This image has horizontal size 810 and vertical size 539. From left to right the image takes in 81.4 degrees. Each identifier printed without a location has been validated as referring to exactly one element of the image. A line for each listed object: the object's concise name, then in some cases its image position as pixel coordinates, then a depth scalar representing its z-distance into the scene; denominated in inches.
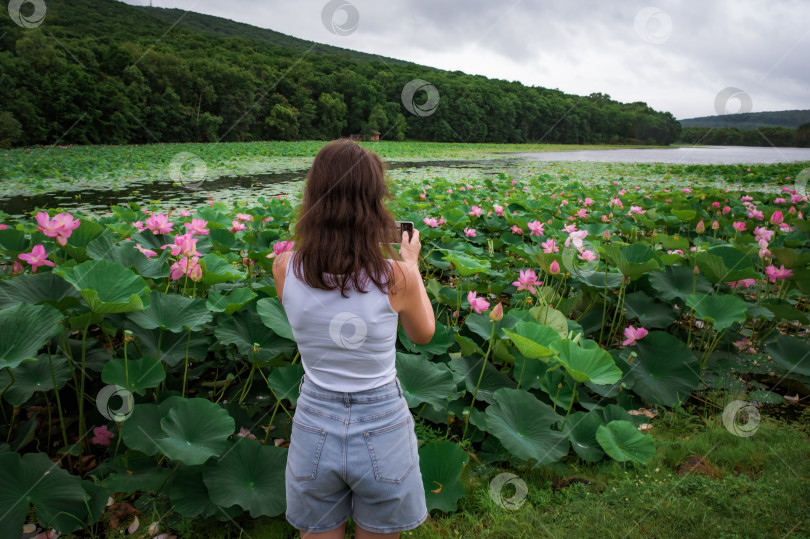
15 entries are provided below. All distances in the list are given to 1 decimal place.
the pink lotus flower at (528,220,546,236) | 112.6
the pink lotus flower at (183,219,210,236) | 74.2
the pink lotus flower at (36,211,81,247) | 60.8
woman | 38.2
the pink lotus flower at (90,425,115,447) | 61.8
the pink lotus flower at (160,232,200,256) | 61.7
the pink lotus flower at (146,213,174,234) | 78.6
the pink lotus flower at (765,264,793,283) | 97.5
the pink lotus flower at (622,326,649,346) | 81.7
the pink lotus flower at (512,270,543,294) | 84.2
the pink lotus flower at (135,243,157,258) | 73.3
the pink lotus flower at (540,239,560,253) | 90.7
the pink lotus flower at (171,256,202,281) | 63.2
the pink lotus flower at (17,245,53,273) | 60.7
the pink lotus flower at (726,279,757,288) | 100.9
